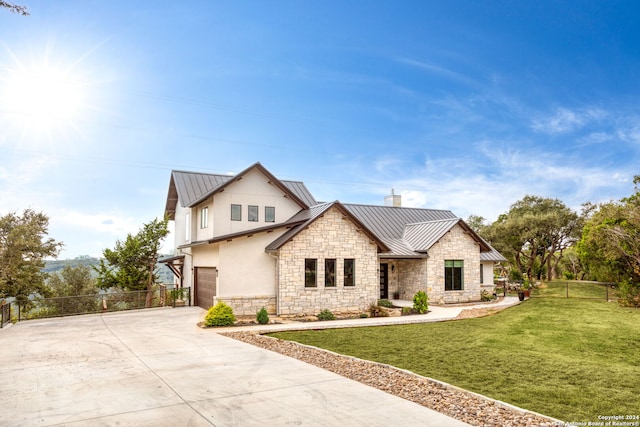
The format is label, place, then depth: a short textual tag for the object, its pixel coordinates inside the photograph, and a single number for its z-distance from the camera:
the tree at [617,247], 24.11
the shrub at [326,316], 19.17
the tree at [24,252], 28.91
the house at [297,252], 19.89
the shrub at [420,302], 21.00
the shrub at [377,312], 20.45
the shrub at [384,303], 21.64
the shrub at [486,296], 27.02
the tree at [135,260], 28.67
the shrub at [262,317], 17.80
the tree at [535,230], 43.28
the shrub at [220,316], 16.67
